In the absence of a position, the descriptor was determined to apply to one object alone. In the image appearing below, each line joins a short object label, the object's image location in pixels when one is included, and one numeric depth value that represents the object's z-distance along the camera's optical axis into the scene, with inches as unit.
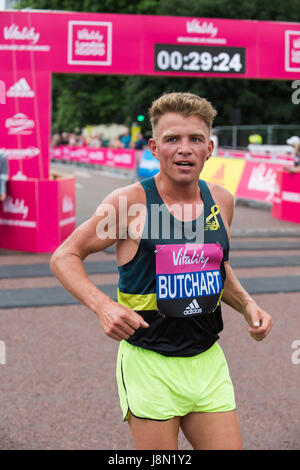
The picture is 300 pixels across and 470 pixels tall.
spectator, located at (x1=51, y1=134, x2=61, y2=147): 1616.8
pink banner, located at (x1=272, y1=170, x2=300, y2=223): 570.4
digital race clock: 487.8
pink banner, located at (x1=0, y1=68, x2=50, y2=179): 435.5
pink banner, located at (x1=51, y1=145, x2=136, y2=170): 1142.3
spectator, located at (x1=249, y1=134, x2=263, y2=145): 1211.2
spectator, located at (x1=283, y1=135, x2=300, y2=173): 568.7
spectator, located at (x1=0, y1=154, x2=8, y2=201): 414.3
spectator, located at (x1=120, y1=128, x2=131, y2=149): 1170.0
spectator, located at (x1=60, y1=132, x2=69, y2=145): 1514.5
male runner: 100.0
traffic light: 953.8
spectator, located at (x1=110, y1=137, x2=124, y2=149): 1220.0
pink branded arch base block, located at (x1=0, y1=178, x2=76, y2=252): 420.8
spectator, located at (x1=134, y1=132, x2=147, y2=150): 979.3
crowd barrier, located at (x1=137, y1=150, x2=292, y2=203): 664.4
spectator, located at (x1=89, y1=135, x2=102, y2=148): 1389.0
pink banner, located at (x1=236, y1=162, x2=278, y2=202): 660.6
